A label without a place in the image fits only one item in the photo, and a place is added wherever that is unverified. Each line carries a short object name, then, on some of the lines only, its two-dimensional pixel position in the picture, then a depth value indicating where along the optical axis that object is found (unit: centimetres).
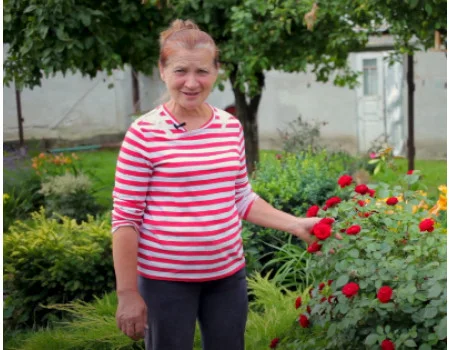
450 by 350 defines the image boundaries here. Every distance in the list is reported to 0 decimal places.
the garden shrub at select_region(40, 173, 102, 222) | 746
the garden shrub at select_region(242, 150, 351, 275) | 513
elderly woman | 230
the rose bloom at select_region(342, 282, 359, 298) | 277
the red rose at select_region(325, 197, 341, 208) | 321
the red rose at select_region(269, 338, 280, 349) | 362
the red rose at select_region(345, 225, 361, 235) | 297
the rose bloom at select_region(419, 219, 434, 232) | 293
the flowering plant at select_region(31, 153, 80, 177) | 899
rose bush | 275
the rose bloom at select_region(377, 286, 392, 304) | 270
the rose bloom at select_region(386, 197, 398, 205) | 331
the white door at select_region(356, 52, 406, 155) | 1398
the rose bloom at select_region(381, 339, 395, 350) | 276
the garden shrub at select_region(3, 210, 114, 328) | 501
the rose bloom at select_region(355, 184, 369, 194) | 336
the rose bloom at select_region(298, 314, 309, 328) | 340
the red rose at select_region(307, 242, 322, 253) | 292
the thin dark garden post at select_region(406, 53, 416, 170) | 984
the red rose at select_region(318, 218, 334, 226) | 284
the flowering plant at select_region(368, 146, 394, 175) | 704
